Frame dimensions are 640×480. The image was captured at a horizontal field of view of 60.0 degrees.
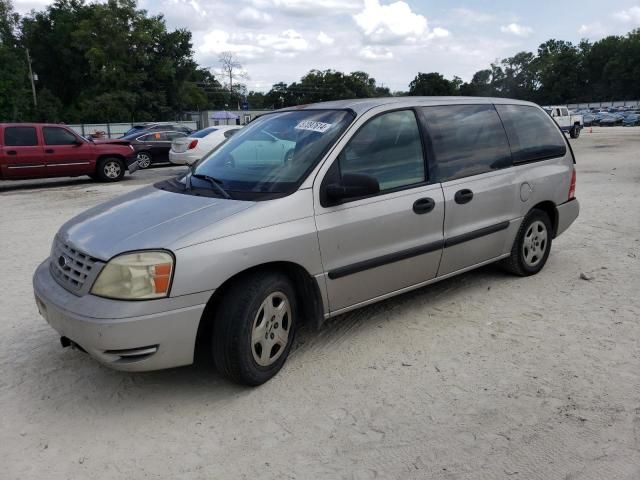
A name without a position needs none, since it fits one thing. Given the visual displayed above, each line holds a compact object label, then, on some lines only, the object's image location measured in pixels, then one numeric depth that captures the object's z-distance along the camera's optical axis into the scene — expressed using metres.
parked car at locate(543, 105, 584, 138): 29.53
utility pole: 56.94
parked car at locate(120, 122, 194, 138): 20.91
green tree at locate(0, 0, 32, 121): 50.59
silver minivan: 3.01
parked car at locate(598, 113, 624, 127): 53.47
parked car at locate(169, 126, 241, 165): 15.12
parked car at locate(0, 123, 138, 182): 13.09
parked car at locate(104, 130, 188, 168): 18.48
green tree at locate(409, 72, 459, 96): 94.56
